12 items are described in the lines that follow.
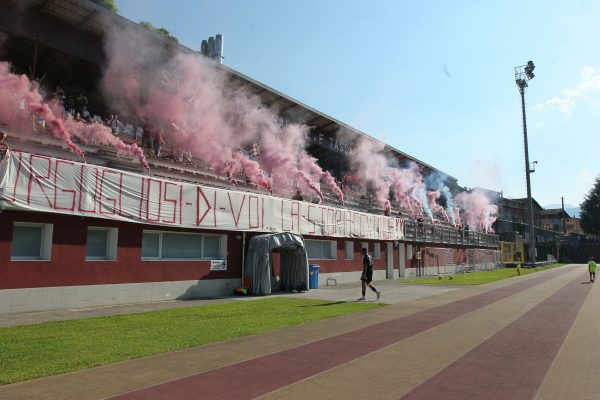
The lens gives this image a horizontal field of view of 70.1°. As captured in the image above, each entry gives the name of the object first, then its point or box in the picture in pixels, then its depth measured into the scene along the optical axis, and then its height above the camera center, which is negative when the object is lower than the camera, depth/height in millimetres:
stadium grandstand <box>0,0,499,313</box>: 12906 +2561
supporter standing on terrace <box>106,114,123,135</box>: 21422 +6367
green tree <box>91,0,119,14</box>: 34900 +21317
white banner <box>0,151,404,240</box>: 12086 +1725
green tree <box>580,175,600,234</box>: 83281 +7937
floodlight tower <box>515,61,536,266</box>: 52844 +15649
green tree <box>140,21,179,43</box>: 40803 +21115
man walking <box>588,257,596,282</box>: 27727 -1049
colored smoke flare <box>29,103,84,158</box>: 15852 +4601
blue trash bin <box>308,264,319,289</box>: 21391 -1341
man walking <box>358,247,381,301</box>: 16152 -807
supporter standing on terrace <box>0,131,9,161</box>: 11734 +2677
